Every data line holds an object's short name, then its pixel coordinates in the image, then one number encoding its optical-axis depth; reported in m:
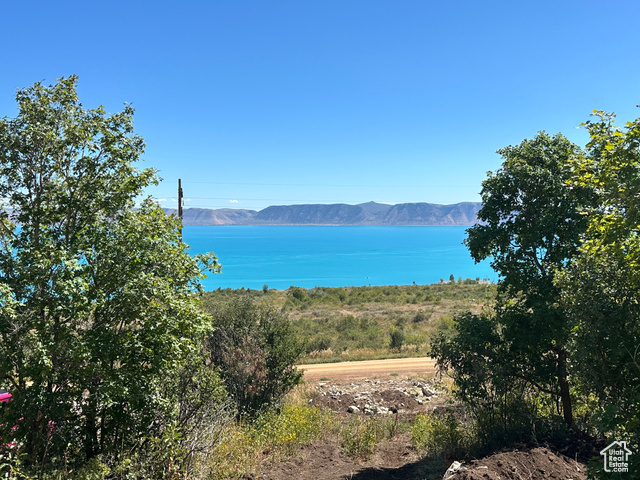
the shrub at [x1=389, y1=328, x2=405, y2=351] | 26.95
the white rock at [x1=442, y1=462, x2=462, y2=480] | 7.25
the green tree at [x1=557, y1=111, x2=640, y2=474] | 5.42
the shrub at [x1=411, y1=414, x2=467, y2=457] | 9.83
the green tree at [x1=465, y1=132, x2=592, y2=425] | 9.18
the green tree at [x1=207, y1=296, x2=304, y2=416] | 12.48
